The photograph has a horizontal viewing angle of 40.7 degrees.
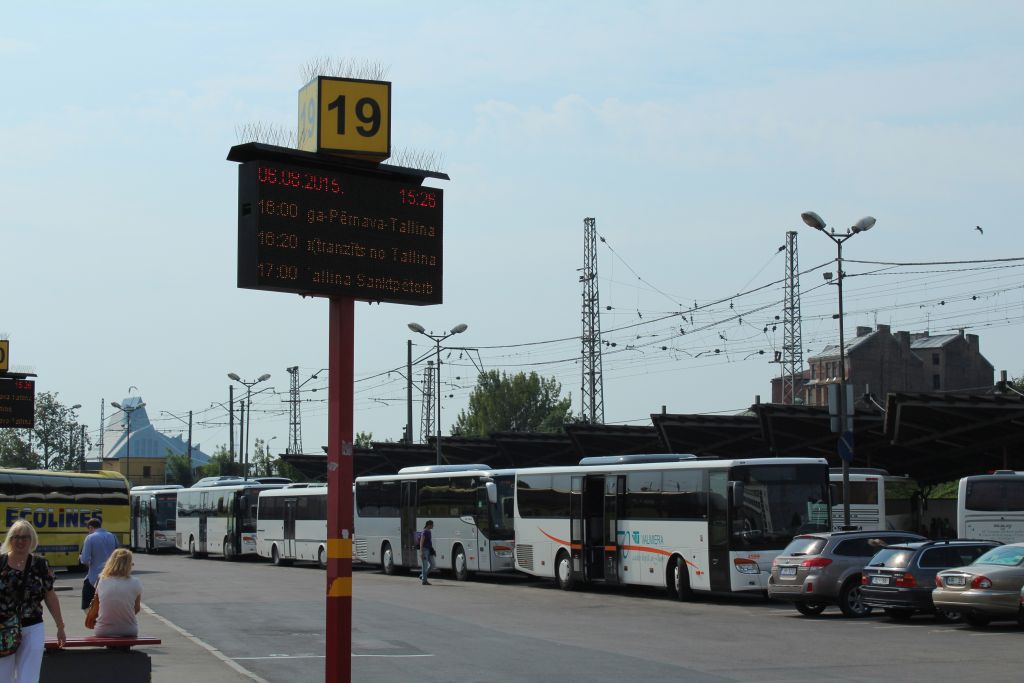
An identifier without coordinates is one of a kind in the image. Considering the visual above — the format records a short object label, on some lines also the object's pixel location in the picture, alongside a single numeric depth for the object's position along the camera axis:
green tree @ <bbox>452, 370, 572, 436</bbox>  120.50
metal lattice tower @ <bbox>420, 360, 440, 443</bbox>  97.38
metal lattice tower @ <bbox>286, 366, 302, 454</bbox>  94.50
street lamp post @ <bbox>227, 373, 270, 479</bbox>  80.62
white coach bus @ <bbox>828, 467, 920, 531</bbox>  42.66
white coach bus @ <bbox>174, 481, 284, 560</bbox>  56.47
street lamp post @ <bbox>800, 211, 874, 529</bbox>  35.59
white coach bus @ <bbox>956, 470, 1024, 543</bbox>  35.62
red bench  12.41
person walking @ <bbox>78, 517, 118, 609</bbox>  21.72
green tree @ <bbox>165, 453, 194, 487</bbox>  122.19
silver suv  25.00
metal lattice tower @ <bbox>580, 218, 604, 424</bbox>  63.72
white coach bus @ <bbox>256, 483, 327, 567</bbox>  49.09
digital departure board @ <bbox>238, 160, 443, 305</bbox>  11.06
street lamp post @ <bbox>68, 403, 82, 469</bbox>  127.44
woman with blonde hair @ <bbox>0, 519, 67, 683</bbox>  9.98
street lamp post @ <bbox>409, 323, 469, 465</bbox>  58.72
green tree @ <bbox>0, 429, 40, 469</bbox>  112.96
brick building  119.94
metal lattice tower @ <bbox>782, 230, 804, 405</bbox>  63.78
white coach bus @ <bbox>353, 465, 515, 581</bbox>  38.66
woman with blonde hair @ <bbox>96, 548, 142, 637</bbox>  13.09
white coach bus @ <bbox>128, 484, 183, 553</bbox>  64.69
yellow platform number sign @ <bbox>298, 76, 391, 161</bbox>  11.28
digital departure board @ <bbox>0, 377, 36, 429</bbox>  44.28
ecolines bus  40.94
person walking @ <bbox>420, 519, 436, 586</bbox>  38.19
